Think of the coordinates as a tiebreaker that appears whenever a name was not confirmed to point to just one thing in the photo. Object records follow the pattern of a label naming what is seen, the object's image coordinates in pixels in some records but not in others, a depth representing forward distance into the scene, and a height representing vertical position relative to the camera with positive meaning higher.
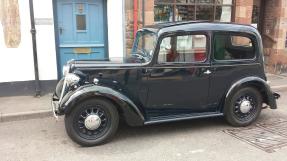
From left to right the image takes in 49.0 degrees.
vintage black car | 4.66 -0.86
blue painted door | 7.37 -0.02
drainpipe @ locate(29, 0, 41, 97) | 6.93 -0.53
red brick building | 7.89 +0.35
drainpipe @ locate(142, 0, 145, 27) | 7.81 +0.42
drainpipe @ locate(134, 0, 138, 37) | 7.72 +0.29
